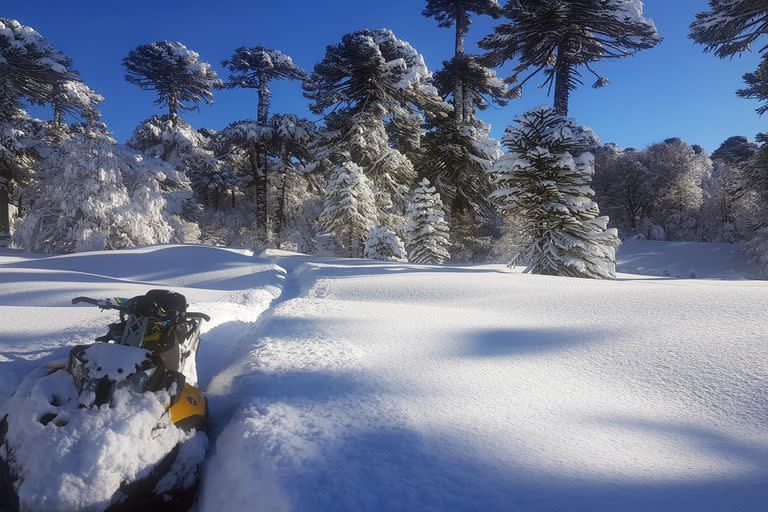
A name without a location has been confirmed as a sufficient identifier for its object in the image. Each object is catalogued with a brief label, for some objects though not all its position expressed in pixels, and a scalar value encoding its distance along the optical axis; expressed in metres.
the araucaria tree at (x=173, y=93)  20.84
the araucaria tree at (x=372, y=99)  17.25
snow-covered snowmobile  1.51
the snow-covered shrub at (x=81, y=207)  13.37
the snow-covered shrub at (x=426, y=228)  15.09
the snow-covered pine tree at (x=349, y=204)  15.63
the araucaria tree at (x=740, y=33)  9.18
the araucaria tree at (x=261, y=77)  19.64
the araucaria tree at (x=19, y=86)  15.05
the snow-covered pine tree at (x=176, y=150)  18.03
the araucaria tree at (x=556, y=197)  8.23
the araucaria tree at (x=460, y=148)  17.94
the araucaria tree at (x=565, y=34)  10.59
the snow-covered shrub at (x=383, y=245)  15.21
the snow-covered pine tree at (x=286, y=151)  19.86
